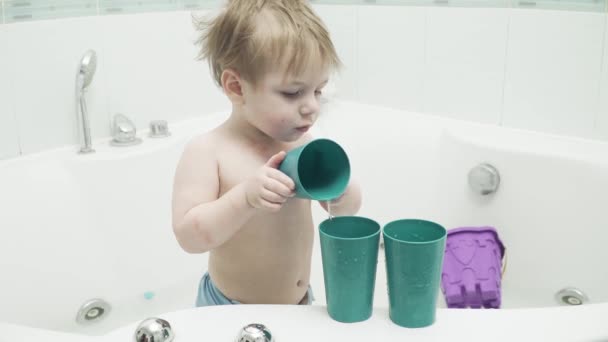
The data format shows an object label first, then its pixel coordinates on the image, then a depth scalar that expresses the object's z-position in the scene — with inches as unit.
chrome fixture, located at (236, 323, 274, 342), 24.3
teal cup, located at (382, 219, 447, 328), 24.2
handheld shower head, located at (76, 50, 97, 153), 50.0
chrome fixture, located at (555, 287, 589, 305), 50.4
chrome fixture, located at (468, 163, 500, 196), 54.2
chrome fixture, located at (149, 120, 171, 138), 58.5
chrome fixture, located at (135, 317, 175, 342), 24.6
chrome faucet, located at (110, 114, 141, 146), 55.5
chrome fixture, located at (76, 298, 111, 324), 51.3
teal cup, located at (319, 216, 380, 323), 24.8
